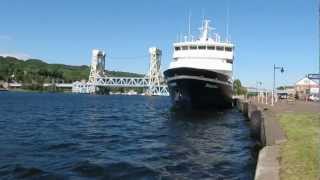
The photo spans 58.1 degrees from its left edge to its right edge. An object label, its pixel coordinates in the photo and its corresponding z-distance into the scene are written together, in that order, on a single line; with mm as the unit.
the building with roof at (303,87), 52987
